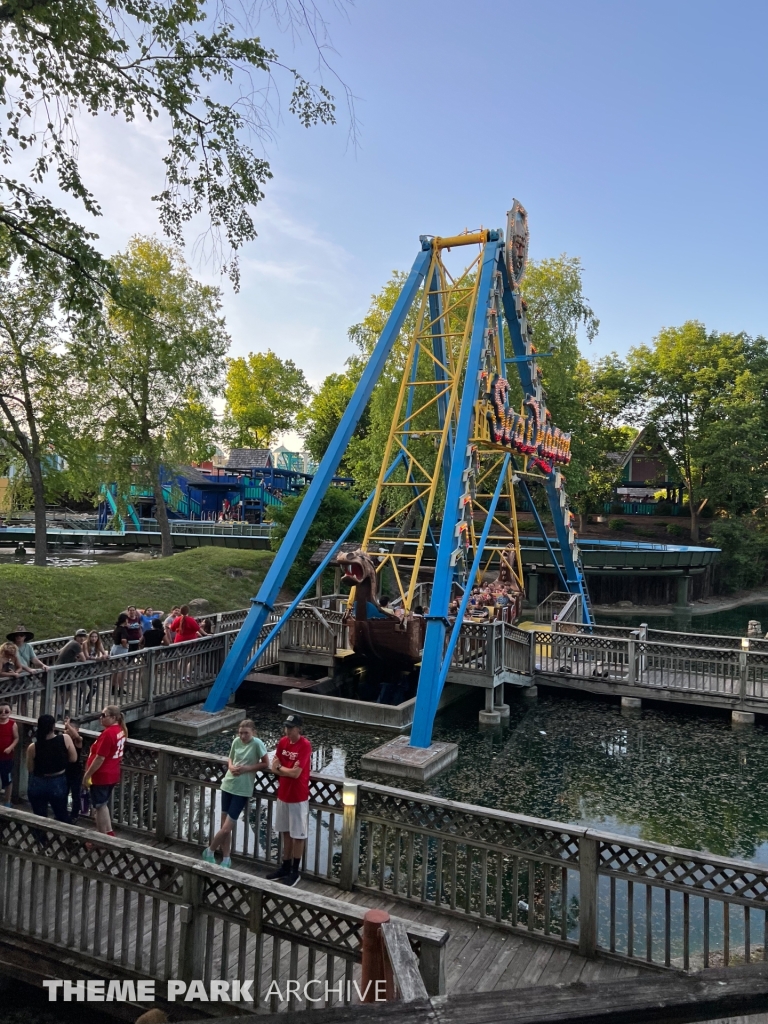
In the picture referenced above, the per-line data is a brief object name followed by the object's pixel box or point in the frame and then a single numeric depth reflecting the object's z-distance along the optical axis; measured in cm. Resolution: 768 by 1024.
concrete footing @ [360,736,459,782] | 1166
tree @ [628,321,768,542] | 4503
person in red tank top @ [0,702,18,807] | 804
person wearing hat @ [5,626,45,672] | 1164
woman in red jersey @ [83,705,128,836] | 737
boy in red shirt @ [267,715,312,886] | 699
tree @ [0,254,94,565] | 2638
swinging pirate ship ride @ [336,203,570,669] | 1555
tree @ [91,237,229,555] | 3259
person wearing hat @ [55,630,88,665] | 1239
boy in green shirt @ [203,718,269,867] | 718
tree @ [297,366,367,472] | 5588
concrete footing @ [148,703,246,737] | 1335
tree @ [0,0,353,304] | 830
